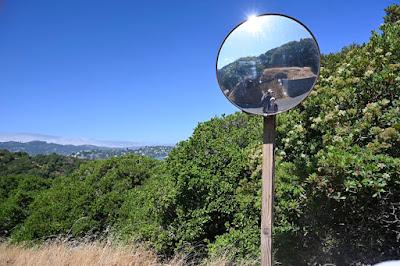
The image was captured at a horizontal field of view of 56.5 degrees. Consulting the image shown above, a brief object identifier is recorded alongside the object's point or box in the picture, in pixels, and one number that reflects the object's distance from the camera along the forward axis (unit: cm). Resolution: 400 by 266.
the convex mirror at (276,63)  337
